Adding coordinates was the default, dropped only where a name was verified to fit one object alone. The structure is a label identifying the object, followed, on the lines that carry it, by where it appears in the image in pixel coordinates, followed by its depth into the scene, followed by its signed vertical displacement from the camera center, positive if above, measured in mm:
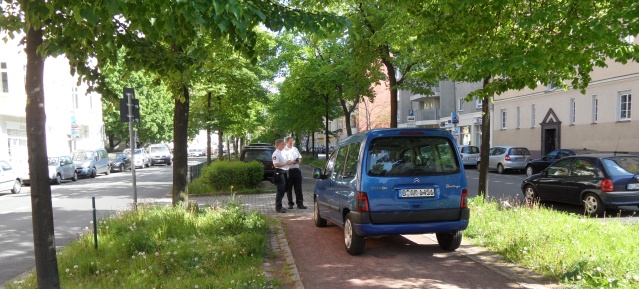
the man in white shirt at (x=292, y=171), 11164 -1034
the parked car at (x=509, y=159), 24203 -1796
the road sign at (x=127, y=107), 9852 +565
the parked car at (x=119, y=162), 35147 -2294
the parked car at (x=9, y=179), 18516 -1835
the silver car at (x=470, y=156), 28719 -1881
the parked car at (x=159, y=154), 44594 -2194
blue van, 6137 -824
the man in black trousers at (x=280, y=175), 10992 -1095
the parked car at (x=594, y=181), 9883 -1338
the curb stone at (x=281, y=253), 5457 -1841
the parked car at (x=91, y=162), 27484 -1831
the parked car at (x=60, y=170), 22716 -1907
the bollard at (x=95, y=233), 6430 -1420
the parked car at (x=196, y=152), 76919 -3607
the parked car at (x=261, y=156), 18516 -1079
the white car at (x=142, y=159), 39006 -2384
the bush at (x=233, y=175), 15414 -1527
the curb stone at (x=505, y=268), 5044 -1796
